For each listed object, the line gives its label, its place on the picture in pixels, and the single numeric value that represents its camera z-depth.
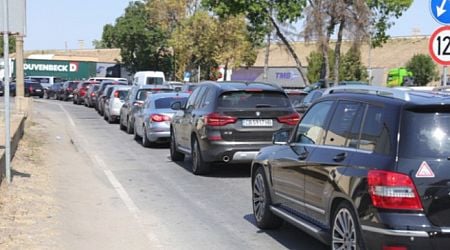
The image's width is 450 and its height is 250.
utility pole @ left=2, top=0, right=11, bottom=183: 10.15
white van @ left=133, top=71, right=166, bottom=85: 45.31
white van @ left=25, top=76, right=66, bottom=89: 66.77
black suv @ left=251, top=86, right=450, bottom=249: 5.04
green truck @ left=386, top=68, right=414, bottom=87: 58.91
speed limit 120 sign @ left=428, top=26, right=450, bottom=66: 9.30
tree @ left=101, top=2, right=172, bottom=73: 73.56
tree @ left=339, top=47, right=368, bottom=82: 67.06
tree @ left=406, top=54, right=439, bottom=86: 70.88
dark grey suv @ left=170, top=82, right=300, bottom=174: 12.18
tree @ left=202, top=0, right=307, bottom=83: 41.72
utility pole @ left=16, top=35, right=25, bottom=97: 24.19
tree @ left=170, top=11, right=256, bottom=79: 54.72
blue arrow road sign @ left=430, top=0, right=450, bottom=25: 9.21
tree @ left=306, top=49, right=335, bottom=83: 67.00
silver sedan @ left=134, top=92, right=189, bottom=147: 17.72
